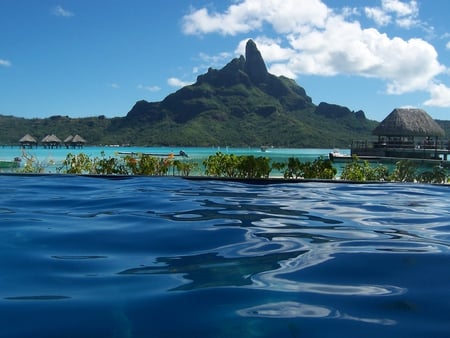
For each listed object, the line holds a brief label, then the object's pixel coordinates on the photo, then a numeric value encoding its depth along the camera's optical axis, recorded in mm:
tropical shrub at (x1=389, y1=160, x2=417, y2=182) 9750
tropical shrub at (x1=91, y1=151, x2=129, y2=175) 10281
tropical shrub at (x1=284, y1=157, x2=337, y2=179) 9680
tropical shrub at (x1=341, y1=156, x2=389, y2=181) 9945
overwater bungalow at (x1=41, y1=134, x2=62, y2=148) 72000
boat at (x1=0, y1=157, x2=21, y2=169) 12367
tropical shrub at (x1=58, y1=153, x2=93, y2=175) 10398
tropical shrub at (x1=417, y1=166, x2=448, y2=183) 9594
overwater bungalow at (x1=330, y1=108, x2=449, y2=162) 31531
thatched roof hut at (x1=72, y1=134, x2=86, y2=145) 71750
